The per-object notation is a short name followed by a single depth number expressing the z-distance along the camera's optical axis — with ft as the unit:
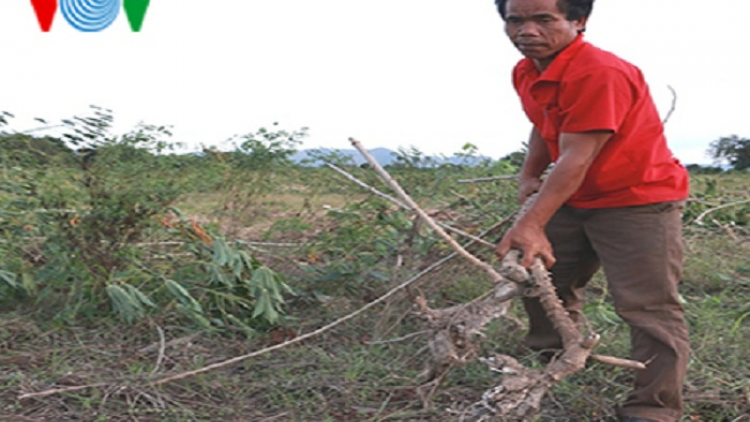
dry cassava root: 7.34
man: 7.42
